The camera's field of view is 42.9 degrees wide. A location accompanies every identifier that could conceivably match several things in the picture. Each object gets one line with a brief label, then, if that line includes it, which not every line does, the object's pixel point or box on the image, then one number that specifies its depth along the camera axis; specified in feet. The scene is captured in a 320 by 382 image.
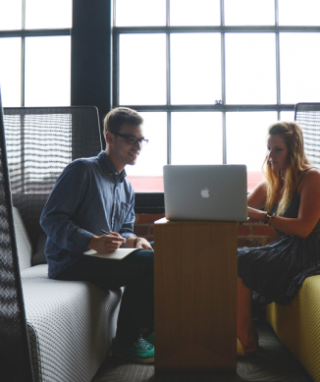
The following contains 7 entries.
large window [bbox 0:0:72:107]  9.45
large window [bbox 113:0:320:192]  9.11
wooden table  5.59
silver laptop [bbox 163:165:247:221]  5.55
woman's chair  5.12
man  5.85
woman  6.32
